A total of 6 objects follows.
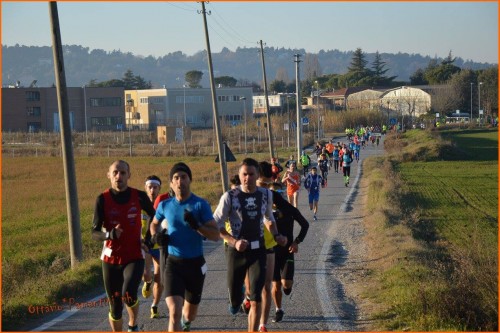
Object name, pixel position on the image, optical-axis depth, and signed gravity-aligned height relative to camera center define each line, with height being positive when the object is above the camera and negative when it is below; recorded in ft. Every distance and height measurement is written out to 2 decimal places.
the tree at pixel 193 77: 563.07 +15.89
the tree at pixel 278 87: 533.96 +6.49
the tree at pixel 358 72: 529.86 +14.35
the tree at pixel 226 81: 514.60 +11.39
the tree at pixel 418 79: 485.15 +7.49
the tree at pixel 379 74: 513.86 +13.14
